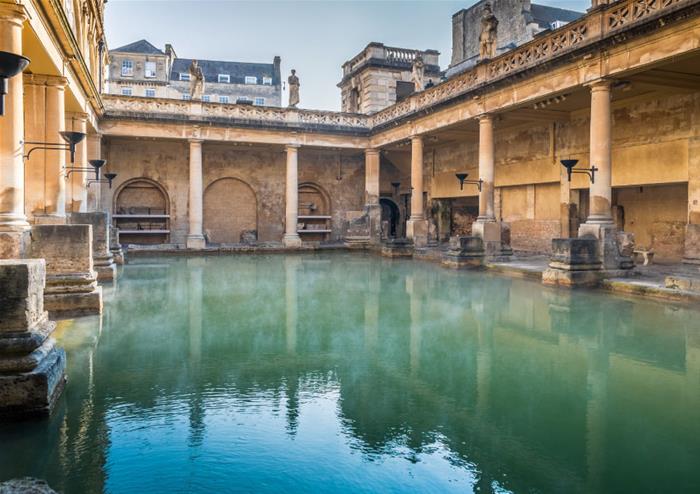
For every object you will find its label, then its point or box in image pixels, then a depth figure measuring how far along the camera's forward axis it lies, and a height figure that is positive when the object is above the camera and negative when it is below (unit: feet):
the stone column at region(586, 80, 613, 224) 39.17 +6.06
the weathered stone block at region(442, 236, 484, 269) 50.14 -1.75
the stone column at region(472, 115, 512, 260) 51.96 +2.95
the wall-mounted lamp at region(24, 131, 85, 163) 31.73 +5.59
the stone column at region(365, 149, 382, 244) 75.77 +5.88
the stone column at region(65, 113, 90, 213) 48.60 +5.02
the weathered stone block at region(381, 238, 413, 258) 63.93 -1.80
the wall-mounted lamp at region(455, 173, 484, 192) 56.23 +6.18
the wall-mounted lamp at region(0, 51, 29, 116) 14.71 +4.66
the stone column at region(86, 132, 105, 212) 60.85 +8.92
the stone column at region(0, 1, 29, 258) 23.07 +3.57
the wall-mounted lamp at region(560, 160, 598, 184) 42.45 +5.75
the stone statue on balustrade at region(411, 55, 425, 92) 69.00 +20.89
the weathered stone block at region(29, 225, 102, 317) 25.73 -1.83
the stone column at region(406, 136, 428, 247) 65.26 +3.92
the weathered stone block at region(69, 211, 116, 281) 36.77 -0.75
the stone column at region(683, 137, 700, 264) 40.42 +2.43
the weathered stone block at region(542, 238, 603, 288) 36.88 -1.93
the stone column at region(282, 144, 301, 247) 76.43 +5.98
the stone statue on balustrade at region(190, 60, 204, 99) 70.88 +20.36
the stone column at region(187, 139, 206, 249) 71.67 +5.71
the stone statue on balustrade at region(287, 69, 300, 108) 76.48 +20.76
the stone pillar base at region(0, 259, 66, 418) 12.76 -3.07
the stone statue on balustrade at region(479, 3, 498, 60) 50.34 +18.97
